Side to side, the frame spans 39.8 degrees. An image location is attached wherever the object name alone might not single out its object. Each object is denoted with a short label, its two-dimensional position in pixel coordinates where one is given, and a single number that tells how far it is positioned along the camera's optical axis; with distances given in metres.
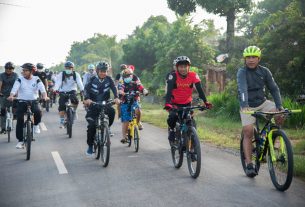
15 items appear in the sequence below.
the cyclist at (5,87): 12.48
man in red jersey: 7.72
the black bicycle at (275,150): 6.02
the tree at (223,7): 28.89
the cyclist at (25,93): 9.90
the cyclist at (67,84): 13.20
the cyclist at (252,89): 6.87
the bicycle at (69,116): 12.63
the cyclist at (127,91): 10.65
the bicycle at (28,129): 9.23
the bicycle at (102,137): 8.30
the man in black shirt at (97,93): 9.05
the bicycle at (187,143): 7.12
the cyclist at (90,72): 17.14
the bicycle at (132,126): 10.12
